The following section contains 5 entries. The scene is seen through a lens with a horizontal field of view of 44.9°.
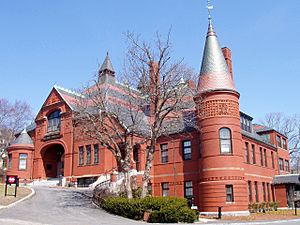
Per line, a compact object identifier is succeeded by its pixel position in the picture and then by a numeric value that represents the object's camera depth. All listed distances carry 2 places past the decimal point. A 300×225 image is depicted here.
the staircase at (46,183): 40.46
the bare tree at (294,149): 61.69
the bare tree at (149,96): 25.62
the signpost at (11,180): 26.06
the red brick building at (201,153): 29.23
